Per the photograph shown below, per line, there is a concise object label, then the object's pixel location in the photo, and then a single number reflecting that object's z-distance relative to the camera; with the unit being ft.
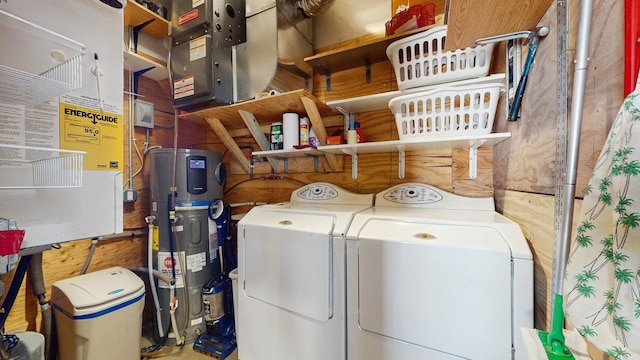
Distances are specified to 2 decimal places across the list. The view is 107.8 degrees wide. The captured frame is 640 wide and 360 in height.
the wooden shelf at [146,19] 5.37
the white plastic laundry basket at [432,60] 3.81
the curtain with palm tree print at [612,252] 1.22
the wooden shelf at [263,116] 5.14
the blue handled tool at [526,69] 2.77
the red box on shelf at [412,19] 4.58
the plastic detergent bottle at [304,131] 5.74
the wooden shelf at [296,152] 5.53
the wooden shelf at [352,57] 4.83
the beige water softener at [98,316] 4.37
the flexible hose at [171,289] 5.90
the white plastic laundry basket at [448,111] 3.63
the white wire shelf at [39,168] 2.28
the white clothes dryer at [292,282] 3.75
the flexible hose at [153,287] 6.00
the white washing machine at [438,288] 2.74
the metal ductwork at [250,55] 5.65
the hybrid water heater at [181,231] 6.06
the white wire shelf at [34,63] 2.27
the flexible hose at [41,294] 4.50
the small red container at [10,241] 2.04
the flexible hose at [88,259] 5.54
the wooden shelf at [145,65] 5.82
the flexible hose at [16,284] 3.43
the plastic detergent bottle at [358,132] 5.14
